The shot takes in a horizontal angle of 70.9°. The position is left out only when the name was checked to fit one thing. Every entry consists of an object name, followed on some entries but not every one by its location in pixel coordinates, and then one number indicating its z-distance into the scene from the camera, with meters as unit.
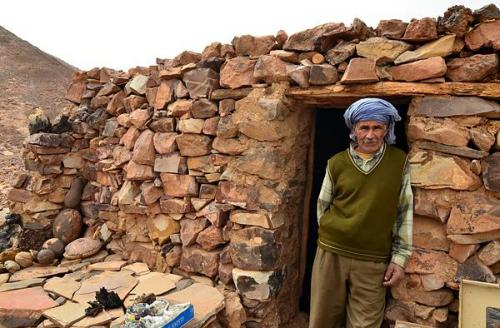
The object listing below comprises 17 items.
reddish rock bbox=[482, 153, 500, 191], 2.13
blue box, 2.29
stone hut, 2.21
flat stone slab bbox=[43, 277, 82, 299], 2.91
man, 2.07
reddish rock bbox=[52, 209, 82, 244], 4.00
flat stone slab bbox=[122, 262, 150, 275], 3.29
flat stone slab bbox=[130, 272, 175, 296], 2.84
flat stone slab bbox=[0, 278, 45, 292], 3.06
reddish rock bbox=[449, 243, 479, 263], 2.22
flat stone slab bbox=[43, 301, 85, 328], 2.47
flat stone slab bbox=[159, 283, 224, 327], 2.50
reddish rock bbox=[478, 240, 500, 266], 2.17
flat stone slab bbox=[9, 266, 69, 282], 3.34
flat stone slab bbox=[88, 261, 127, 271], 3.39
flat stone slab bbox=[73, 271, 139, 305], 2.83
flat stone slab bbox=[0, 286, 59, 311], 2.66
